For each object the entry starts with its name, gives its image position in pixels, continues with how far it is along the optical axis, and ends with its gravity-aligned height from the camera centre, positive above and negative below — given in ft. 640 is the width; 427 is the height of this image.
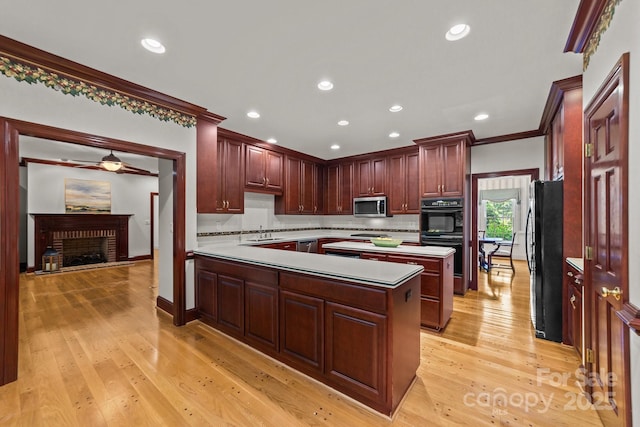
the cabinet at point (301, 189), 17.40 +1.81
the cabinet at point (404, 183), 16.31 +1.97
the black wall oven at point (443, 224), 13.94 -0.50
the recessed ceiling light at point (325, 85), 8.66 +4.25
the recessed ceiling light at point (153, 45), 6.62 +4.26
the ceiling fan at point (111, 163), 15.35 +2.98
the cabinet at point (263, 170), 14.76 +2.60
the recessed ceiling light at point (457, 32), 6.06 +4.21
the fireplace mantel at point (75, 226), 19.95 -0.87
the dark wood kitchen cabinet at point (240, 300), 7.88 -2.82
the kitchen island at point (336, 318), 5.76 -2.58
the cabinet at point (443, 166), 13.82 +2.59
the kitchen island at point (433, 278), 9.71 -2.31
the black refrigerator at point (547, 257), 8.99 -1.44
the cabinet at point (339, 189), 19.21 +1.91
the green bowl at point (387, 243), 11.37 -1.19
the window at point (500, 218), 26.66 -0.35
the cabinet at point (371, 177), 17.69 +2.56
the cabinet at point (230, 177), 13.06 +1.90
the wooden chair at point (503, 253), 25.59 -3.68
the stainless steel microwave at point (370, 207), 17.17 +0.53
